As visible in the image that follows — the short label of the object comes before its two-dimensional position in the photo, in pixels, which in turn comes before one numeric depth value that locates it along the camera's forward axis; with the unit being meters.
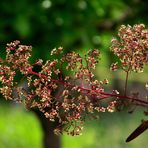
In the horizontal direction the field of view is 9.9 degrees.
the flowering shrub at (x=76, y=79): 1.18
